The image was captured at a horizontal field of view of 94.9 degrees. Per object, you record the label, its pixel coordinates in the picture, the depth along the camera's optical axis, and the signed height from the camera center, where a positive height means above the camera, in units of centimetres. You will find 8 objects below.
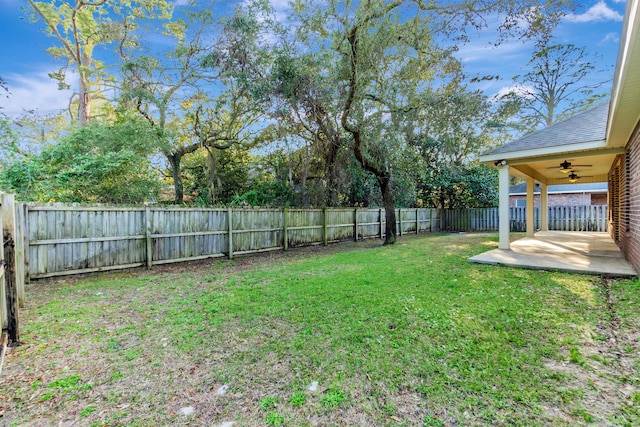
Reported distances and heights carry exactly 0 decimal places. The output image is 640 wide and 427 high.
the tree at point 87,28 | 1154 +765
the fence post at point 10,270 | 289 -58
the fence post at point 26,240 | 525 -51
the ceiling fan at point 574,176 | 1026 +118
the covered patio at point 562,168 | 607 +125
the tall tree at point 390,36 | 785 +487
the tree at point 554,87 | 1705 +757
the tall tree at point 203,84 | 884 +434
